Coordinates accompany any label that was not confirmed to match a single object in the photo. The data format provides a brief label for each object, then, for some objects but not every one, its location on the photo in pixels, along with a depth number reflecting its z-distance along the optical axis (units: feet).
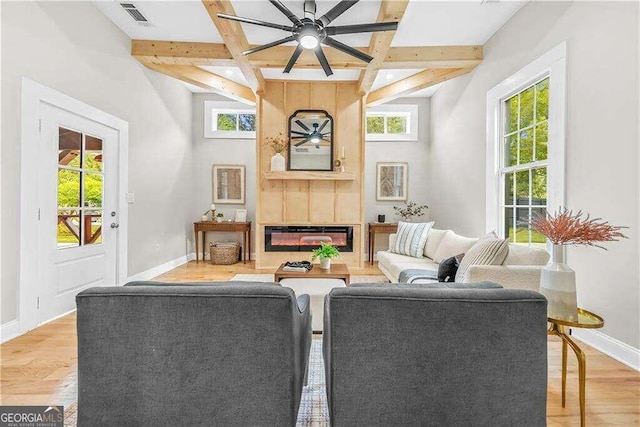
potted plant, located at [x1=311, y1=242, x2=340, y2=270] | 10.96
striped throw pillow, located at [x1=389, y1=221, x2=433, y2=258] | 13.48
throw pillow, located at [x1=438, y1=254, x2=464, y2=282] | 8.76
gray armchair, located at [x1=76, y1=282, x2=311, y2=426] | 3.75
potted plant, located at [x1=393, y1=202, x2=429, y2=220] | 19.72
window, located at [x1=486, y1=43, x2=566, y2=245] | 9.31
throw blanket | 9.49
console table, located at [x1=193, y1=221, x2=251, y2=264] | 18.89
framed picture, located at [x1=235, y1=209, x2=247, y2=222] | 19.81
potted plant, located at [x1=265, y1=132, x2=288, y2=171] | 16.55
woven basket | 18.24
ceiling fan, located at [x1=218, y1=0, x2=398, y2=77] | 8.91
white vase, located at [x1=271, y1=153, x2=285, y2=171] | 16.55
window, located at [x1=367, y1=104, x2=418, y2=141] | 20.11
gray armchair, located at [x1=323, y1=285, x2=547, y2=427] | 3.70
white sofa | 7.61
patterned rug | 5.20
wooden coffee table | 10.25
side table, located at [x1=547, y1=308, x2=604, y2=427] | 4.79
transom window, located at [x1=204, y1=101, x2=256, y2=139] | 20.01
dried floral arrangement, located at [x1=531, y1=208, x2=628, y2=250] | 5.13
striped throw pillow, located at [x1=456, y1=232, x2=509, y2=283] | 7.93
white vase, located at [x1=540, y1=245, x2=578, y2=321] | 5.10
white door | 9.25
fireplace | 17.16
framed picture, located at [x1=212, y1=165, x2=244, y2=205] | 20.17
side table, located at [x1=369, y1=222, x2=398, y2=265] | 18.72
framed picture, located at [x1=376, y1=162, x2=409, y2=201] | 20.22
